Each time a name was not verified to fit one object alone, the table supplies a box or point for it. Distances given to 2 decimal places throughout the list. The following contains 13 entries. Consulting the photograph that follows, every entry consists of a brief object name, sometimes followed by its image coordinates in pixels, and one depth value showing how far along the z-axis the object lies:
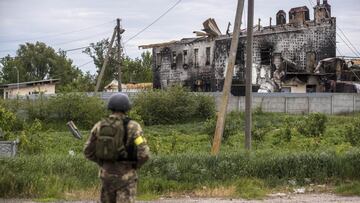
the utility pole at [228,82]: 17.16
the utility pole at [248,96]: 17.55
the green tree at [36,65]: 92.31
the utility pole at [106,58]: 42.30
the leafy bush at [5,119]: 19.94
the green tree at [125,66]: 84.69
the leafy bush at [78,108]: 38.81
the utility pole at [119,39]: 46.41
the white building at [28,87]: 71.75
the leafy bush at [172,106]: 40.03
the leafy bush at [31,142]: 17.78
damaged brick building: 53.81
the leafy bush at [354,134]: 20.98
